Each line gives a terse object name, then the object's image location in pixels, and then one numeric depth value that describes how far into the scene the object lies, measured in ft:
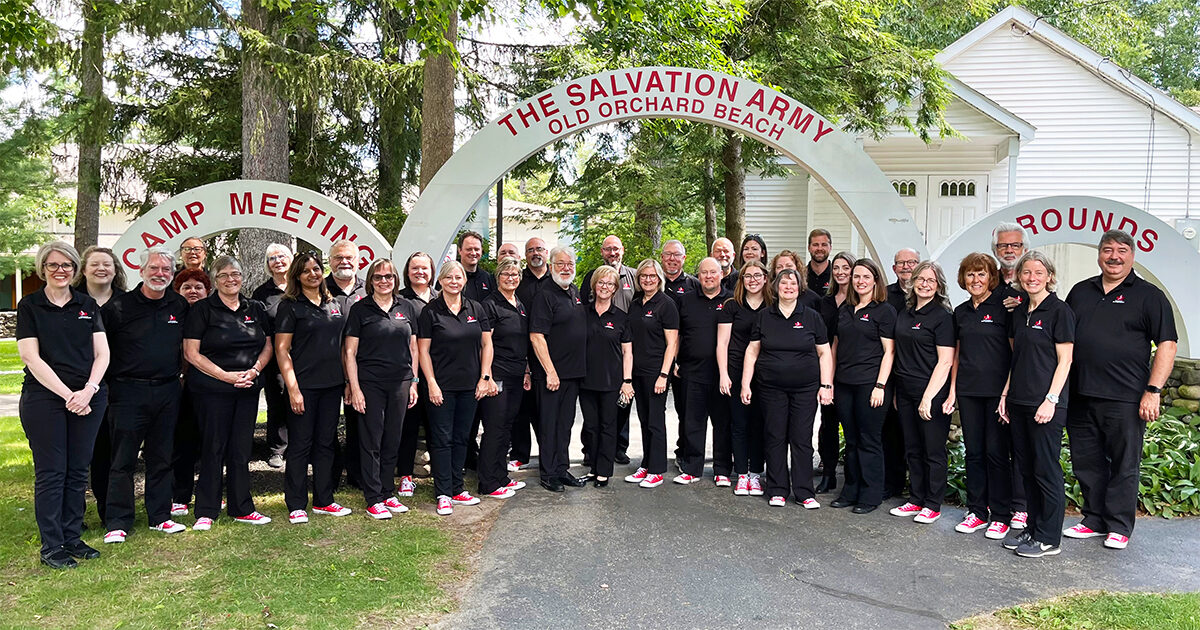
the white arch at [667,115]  21.89
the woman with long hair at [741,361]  19.52
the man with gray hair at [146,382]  16.21
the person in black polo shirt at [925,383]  17.97
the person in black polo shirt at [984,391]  17.30
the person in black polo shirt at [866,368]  18.75
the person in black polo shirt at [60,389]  14.83
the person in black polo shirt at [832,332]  19.74
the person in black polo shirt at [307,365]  17.35
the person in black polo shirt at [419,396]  18.80
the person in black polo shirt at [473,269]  21.67
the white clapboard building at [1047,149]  51.85
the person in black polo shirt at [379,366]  17.67
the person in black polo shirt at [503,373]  19.56
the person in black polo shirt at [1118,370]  16.39
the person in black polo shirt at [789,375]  18.90
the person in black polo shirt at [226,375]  16.74
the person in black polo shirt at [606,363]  20.01
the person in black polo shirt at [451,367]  18.47
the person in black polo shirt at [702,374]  20.33
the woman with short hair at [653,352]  20.31
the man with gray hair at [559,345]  19.75
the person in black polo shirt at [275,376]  18.76
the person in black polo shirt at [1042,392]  16.20
